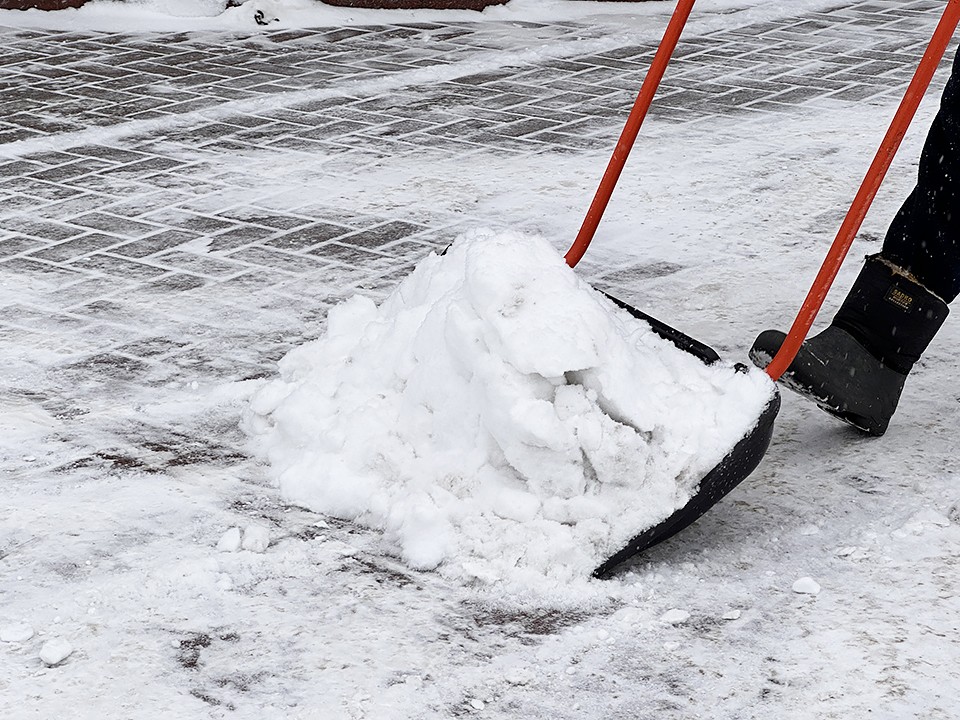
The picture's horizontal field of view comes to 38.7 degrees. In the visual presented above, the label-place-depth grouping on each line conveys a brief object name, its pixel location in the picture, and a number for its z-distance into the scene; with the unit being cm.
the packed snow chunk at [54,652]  203
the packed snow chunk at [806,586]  228
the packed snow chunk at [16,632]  209
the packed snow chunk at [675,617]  219
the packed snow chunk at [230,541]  236
